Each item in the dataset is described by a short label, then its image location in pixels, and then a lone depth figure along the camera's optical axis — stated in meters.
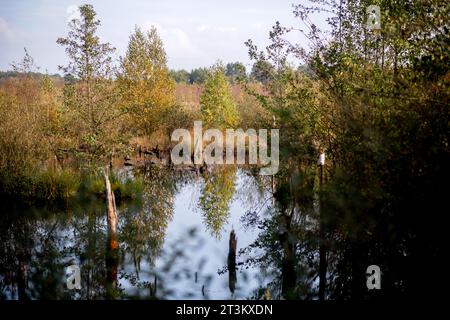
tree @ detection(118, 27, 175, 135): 38.31
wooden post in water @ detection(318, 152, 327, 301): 12.22
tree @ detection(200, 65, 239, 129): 43.25
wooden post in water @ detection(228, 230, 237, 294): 13.50
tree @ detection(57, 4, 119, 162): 18.28
